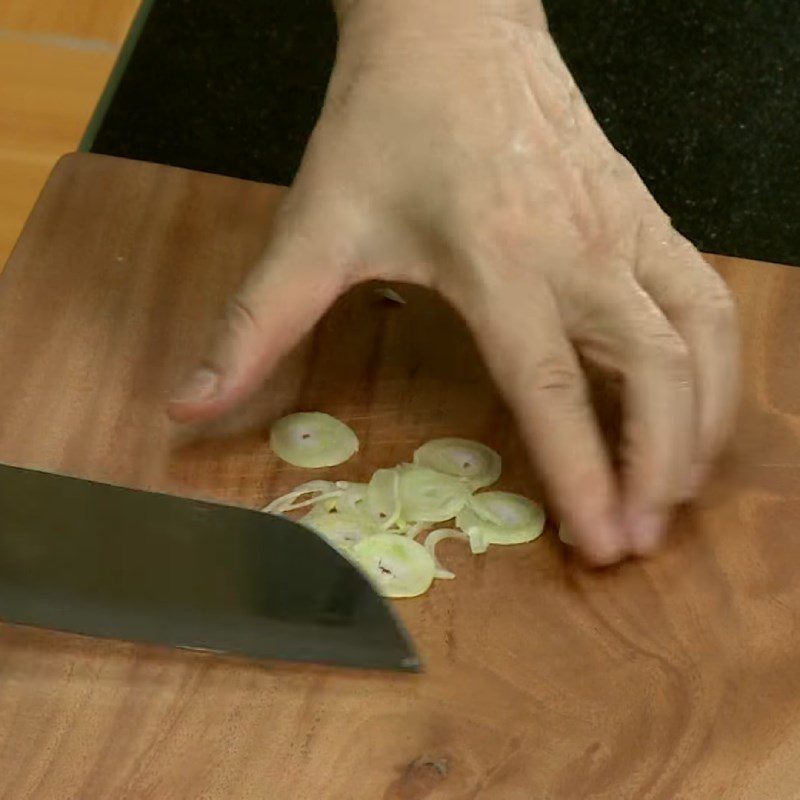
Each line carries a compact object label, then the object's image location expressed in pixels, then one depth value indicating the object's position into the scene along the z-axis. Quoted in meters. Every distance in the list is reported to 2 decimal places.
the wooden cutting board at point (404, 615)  0.87
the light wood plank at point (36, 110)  1.02
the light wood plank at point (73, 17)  1.08
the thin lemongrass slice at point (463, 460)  0.93
